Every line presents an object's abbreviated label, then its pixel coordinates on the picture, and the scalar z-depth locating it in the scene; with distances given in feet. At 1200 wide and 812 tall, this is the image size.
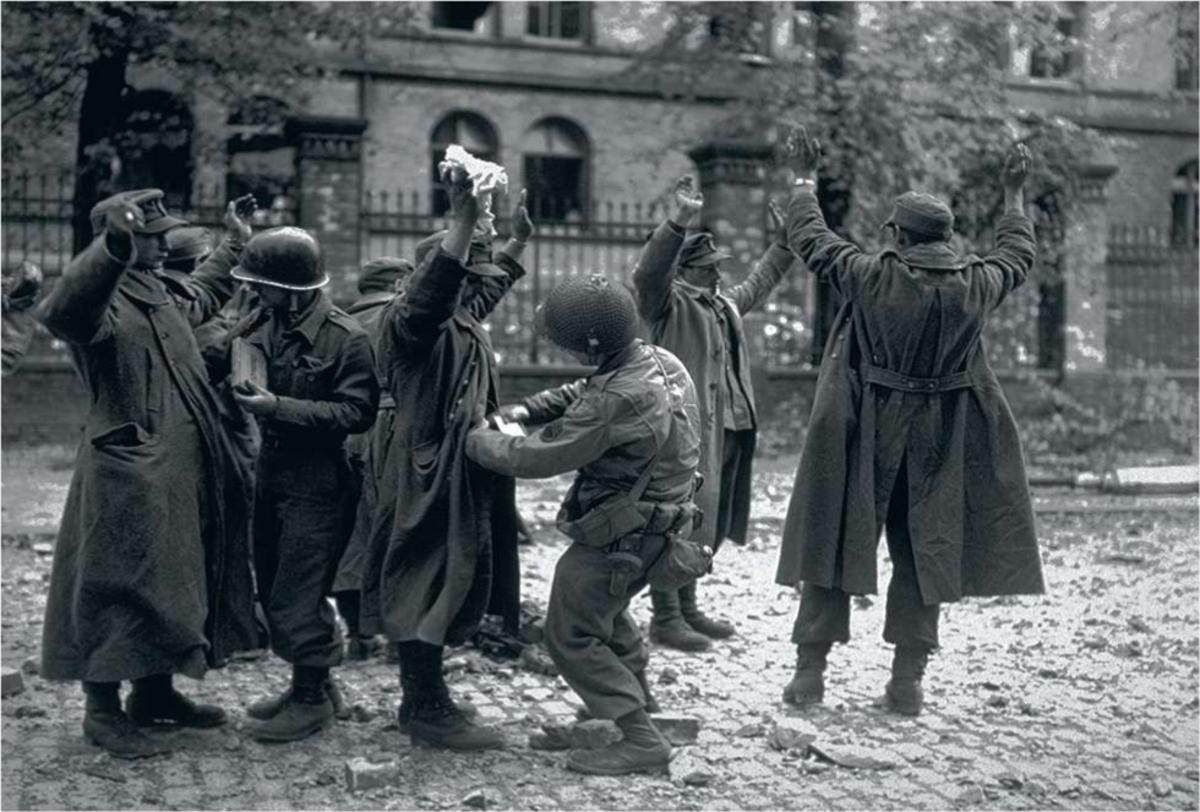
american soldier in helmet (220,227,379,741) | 19.31
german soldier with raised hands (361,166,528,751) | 18.26
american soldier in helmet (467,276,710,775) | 17.34
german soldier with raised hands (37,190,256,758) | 18.28
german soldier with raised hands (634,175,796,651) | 24.39
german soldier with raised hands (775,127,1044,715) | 21.12
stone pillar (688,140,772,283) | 57.72
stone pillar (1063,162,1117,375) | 66.95
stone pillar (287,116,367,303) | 55.62
